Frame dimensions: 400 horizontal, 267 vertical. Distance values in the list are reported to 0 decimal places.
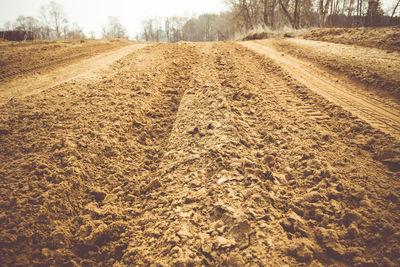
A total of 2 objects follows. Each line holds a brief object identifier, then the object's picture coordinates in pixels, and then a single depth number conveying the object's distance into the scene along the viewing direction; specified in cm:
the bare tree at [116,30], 5491
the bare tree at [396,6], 1796
